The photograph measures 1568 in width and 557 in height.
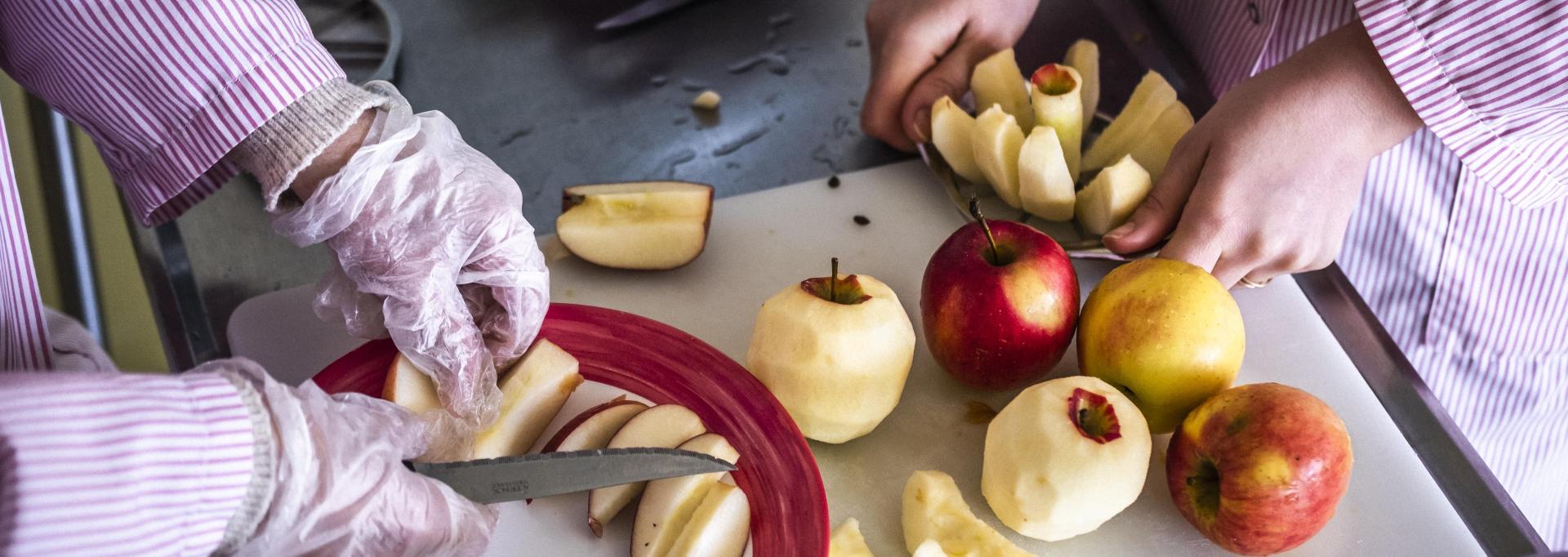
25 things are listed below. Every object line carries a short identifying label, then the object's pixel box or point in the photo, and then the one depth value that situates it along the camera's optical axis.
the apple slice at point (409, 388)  0.93
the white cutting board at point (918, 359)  0.94
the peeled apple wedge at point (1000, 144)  1.15
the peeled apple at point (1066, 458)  0.85
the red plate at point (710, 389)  0.88
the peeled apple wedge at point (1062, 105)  1.17
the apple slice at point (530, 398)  0.94
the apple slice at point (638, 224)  1.15
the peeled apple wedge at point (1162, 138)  1.19
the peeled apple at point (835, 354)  0.92
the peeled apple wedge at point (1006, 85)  1.25
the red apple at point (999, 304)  0.96
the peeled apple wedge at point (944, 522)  0.88
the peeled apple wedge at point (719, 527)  0.85
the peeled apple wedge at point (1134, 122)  1.21
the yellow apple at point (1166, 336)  0.92
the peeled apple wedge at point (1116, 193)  1.10
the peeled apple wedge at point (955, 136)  1.21
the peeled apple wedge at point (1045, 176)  1.11
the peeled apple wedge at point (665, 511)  0.87
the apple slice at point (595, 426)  0.94
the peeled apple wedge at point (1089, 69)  1.29
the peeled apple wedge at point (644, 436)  0.90
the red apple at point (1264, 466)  0.83
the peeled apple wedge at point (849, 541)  0.90
